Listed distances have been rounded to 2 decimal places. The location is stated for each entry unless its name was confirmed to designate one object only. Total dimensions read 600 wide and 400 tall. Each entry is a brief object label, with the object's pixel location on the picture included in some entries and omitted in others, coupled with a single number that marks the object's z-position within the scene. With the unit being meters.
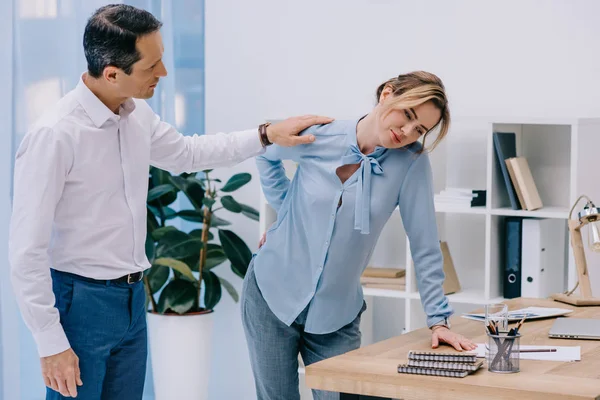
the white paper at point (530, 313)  4.03
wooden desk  2.82
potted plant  6.47
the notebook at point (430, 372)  2.97
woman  3.63
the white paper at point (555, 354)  3.28
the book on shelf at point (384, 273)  6.26
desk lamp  4.42
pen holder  3.05
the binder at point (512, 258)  5.86
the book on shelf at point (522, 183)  5.69
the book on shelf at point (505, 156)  5.69
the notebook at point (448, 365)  3.00
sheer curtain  5.90
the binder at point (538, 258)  5.78
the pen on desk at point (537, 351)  3.38
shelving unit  5.63
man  3.16
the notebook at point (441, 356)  3.09
